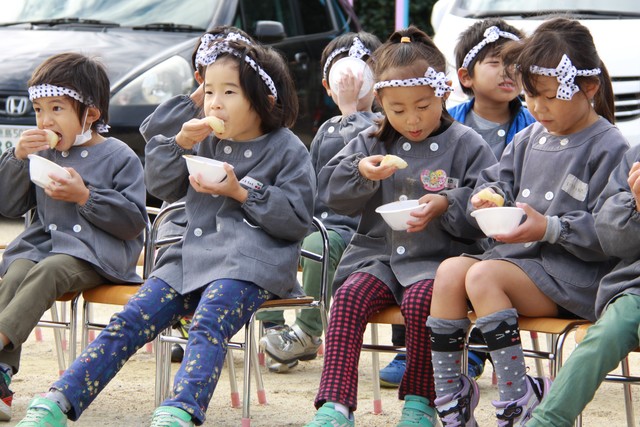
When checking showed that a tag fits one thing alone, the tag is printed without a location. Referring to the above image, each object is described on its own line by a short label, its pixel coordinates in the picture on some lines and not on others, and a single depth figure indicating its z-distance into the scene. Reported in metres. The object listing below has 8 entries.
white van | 10.95
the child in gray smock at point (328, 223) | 8.47
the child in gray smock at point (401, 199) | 6.47
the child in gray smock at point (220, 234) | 6.35
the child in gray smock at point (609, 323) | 5.64
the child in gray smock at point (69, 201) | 7.19
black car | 12.14
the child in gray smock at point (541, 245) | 6.09
